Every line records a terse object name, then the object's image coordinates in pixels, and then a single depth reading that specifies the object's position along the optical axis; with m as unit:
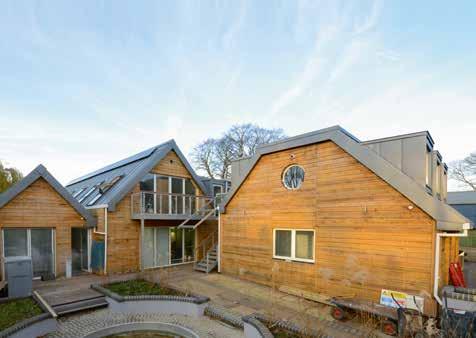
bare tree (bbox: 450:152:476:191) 33.56
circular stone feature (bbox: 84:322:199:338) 6.07
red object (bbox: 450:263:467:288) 7.33
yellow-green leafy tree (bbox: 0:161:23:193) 21.04
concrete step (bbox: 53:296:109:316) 7.04
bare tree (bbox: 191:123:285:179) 28.94
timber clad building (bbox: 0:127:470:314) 6.71
